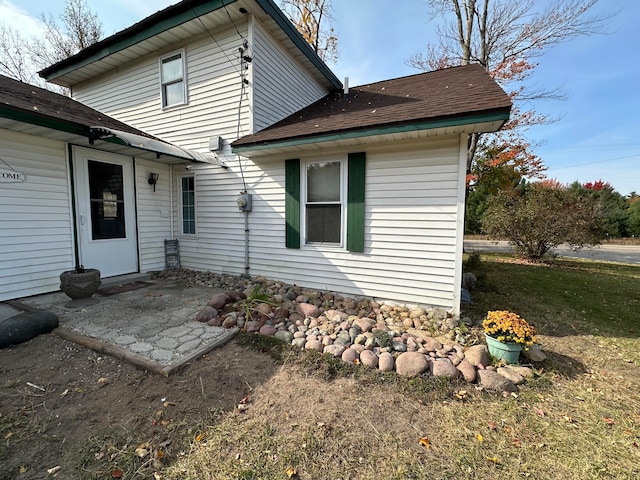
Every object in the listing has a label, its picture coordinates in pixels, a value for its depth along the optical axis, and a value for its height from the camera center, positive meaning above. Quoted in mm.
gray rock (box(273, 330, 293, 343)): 3338 -1444
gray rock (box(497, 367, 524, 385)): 2623 -1505
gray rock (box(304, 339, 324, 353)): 3141 -1460
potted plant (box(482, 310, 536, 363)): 2818 -1203
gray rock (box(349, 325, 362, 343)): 3370 -1425
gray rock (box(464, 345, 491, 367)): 2852 -1438
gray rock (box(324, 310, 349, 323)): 3875 -1403
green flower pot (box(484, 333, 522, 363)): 2869 -1376
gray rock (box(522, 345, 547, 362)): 2941 -1438
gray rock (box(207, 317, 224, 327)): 3681 -1403
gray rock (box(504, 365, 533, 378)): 2719 -1509
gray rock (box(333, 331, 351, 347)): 3228 -1437
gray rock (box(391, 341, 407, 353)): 3100 -1445
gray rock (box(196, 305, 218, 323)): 3832 -1362
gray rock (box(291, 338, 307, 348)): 3216 -1459
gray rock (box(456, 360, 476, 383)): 2651 -1480
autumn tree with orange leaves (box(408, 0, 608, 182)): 9719 +6971
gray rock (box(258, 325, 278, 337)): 3449 -1420
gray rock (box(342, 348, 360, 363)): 2941 -1478
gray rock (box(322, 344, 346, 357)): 3041 -1464
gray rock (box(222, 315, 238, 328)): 3646 -1387
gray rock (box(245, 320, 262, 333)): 3521 -1400
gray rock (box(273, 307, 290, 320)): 3890 -1349
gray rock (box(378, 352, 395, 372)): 2811 -1479
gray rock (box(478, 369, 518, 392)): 2523 -1511
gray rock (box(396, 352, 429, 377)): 2727 -1460
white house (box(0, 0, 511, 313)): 4168 +1019
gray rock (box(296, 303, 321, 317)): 4074 -1367
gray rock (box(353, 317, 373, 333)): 3634 -1417
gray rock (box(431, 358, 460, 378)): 2674 -1475
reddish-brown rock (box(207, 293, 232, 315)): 4105 -1260
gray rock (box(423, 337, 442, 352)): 3138 -1463
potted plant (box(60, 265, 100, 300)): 4207 -1013
